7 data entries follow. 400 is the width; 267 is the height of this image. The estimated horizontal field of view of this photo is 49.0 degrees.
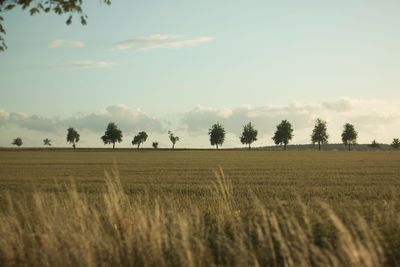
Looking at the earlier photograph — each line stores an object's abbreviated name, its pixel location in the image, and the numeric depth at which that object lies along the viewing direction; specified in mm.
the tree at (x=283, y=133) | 172000
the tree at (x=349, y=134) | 181000
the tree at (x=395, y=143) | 192925
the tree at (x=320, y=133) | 178000
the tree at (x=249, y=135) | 179375
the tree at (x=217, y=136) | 181988
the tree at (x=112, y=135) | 187125
